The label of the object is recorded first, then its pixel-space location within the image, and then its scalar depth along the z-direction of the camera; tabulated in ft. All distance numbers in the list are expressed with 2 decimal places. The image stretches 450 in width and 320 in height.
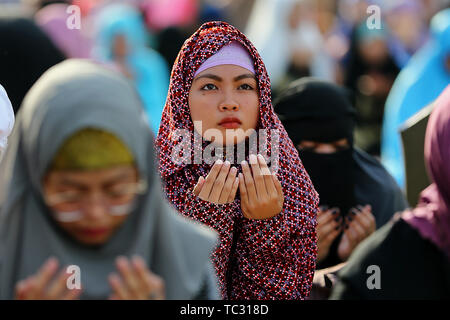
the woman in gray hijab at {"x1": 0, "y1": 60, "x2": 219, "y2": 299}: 14.79
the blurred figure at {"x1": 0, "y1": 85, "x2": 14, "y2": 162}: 20.71
